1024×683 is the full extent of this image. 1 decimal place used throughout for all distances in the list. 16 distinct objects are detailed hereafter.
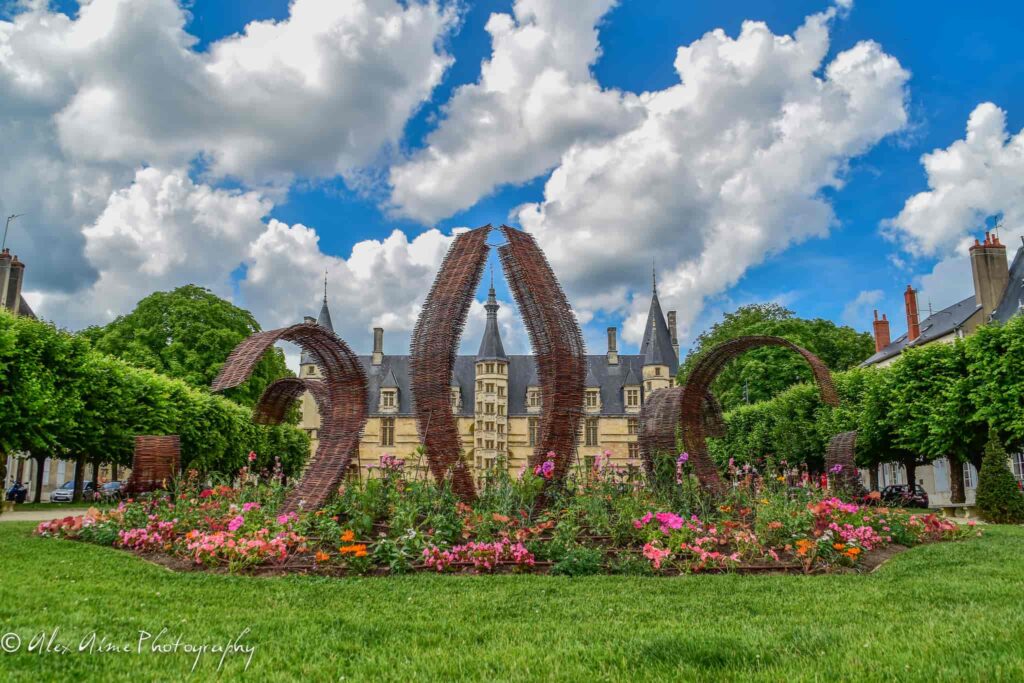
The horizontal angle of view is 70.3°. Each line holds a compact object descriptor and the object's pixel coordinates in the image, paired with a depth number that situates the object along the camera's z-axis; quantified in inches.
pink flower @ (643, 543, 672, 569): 331.9
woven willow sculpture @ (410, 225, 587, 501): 449.4
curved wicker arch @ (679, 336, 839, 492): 504.7
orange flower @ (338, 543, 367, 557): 326.6
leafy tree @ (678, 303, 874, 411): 1748.3
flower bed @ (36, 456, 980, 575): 344.2
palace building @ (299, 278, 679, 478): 2340.1
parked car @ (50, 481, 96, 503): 1351.6
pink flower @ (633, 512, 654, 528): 384.2
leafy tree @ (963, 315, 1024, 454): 856.3
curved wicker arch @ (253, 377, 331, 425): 534.3
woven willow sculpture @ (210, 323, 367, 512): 432.8
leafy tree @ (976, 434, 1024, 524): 733.3
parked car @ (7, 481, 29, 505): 1322.6
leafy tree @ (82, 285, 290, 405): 1427.2
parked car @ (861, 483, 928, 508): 1110.9
